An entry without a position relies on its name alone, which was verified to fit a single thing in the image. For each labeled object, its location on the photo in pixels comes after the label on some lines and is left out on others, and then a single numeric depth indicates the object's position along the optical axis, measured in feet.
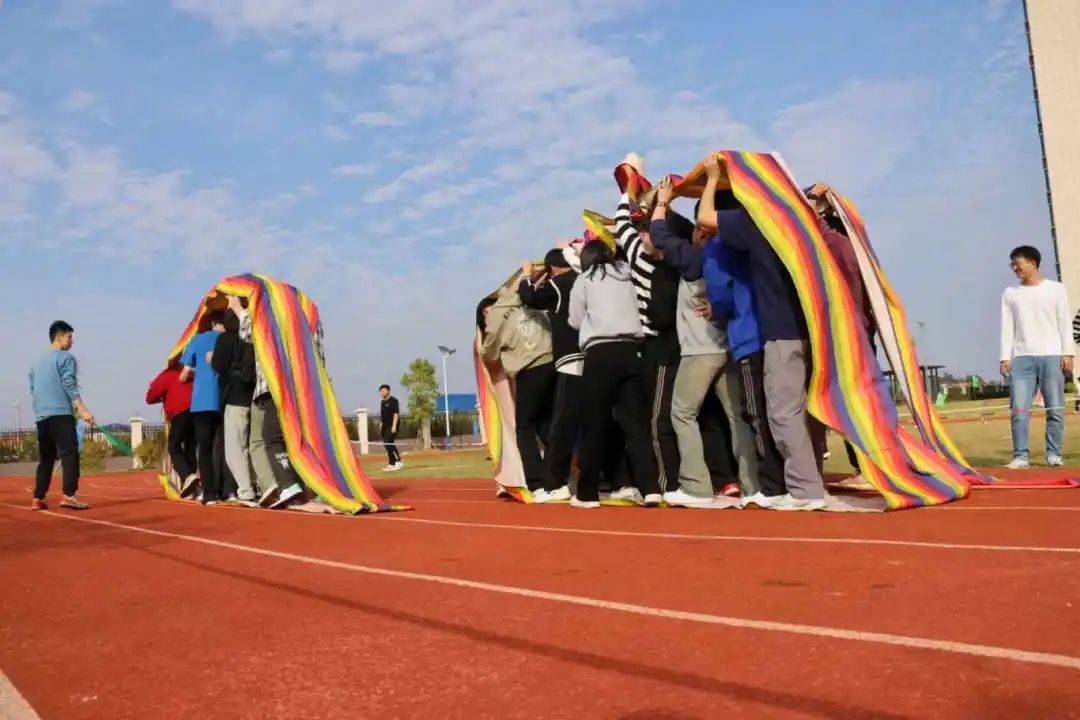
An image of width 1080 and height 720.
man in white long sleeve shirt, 27.89
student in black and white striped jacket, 23.29
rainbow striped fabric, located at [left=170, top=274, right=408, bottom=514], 27.58
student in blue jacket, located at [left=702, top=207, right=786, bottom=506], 21.07
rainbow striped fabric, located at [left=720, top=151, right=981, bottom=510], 19.75
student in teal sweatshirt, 31.17
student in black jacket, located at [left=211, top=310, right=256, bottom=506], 29.30
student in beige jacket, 27.12
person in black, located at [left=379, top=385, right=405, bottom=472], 67.56
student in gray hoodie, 23.53
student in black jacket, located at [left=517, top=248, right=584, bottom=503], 25.32
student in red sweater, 35.17
